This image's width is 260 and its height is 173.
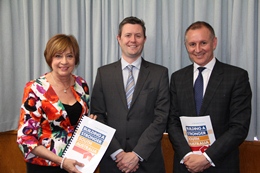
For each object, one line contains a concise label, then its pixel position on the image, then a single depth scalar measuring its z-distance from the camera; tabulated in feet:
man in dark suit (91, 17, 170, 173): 7.26
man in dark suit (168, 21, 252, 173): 6.81
